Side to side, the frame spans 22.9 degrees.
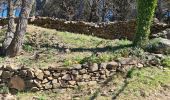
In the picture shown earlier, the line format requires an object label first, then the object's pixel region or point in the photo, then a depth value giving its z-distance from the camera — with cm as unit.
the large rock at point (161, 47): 1243
